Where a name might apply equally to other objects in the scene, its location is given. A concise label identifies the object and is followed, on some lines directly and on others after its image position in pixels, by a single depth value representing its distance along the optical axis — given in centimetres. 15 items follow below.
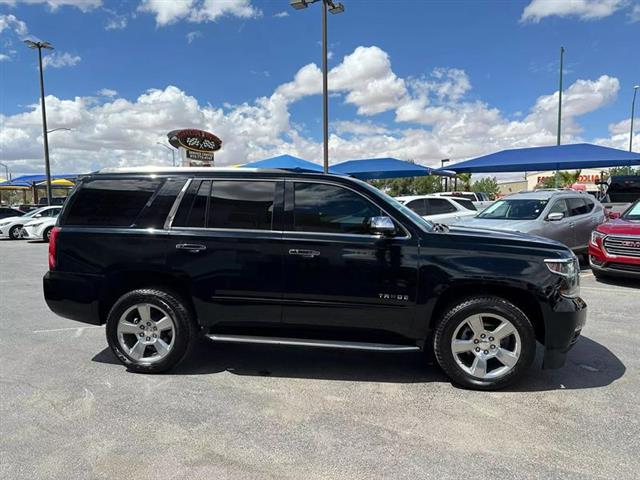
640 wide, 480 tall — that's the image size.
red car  753
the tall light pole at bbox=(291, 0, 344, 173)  1367
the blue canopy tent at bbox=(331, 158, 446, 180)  1958
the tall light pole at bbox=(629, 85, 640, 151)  3602
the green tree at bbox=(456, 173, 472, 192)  4425
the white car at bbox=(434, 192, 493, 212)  2700
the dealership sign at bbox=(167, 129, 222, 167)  1830
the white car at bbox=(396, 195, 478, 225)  1252
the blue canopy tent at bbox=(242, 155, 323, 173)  1763
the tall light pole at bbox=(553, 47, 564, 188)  2636
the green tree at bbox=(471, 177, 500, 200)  8145
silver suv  919
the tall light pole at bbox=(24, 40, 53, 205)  2245
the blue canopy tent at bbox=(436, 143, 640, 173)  1800
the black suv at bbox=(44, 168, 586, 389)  370
